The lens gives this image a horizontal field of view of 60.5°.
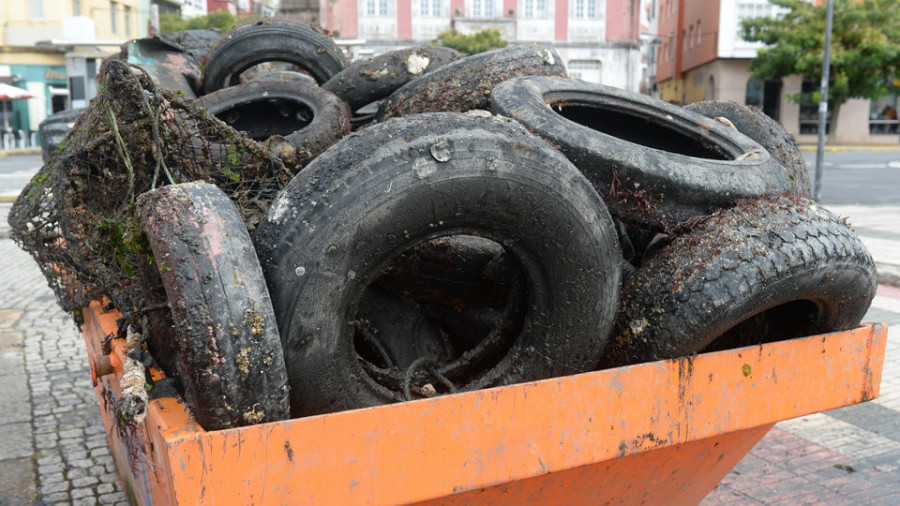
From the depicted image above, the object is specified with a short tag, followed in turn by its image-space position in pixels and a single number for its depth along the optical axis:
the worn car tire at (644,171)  2.44
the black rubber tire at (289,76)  4.63
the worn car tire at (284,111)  3.35
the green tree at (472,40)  33.25
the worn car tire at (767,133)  3.46
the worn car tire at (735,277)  2.11
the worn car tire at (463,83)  3.23
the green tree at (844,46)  28.94
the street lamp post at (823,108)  13.59
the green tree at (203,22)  36.47
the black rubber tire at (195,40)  5.77
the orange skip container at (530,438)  1.58
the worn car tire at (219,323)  1.60
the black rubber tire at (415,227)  1.82
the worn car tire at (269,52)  4.80
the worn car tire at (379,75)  4.13
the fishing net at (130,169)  2.13
